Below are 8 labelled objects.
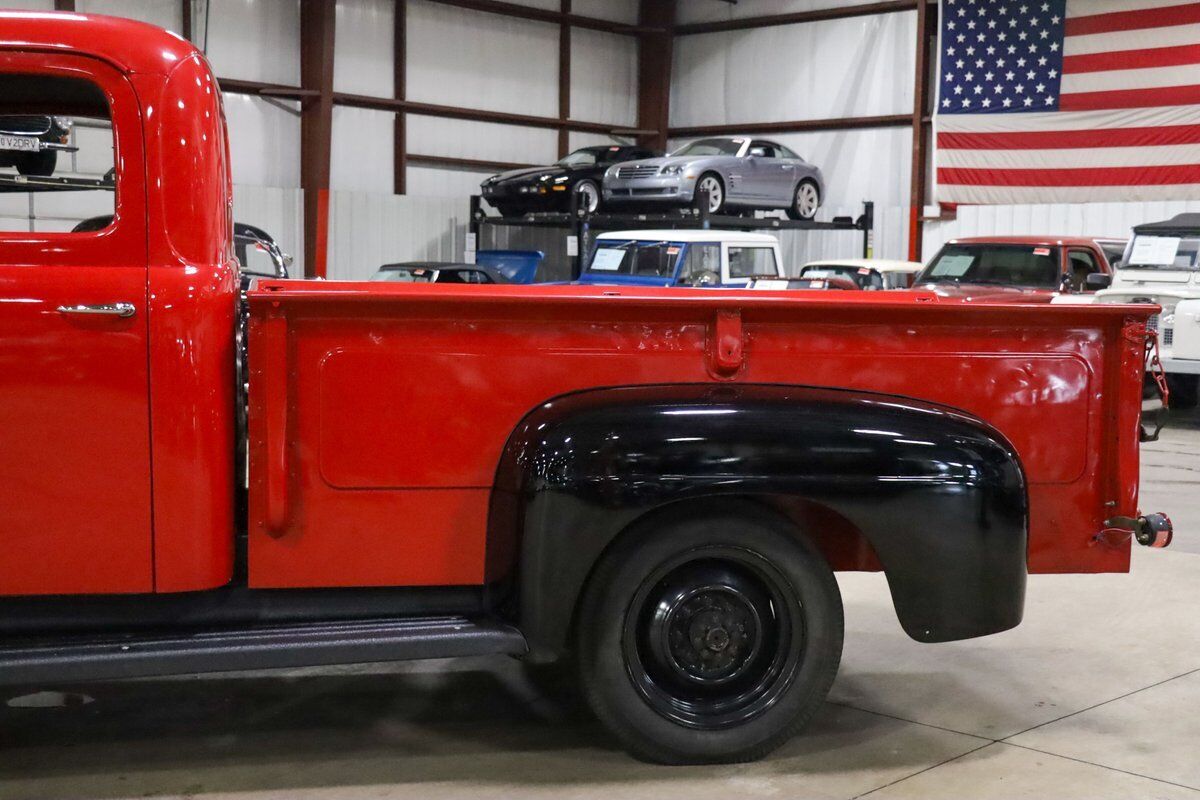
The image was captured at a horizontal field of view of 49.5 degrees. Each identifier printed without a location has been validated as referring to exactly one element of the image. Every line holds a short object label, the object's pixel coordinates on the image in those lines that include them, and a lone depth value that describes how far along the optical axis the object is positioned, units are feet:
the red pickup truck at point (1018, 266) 39.70
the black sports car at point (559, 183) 59.26
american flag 55.42
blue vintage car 44.32
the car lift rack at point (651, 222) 55.57
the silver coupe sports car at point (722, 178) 55.83
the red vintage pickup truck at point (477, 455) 10.05
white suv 36.68
